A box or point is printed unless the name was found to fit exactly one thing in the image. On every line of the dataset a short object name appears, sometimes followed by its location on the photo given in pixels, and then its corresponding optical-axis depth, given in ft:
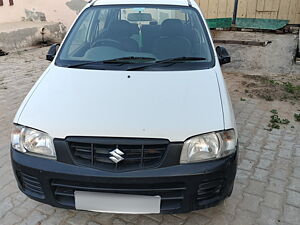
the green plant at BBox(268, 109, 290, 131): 13.33
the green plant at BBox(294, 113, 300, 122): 13.97
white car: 6.37
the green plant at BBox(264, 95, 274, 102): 16.31
